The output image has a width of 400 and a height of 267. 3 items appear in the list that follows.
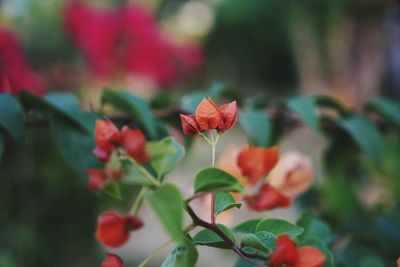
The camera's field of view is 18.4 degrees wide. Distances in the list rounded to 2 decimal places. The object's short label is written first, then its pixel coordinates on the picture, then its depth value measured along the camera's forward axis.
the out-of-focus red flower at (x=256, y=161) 0.97
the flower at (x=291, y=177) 1.13
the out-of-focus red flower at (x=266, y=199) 0.96
